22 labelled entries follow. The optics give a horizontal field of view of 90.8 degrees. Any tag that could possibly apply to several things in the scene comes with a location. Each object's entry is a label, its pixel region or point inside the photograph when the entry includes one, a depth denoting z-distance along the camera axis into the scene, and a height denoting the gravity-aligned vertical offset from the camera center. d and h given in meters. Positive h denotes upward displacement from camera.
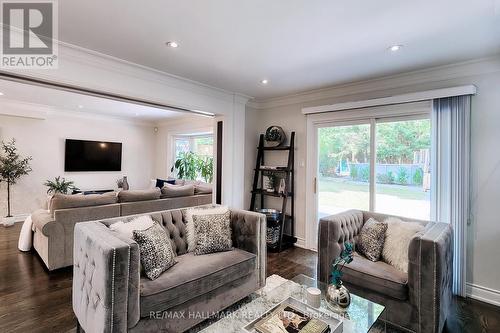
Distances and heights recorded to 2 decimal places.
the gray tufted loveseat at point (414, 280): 1.89 -0.96
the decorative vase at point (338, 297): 1.70 -0.92
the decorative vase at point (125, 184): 6.73 -0.54
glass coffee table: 1.55 -1.01
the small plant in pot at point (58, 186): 5.34 -0.47
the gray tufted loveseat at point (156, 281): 1.54 -0.88
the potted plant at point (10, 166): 4.79 -0.04
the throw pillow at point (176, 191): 4.04 -0.44
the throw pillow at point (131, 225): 1.99 -0.52
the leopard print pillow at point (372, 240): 2.41 -0.75
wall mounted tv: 5.95 +0.23
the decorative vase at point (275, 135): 4.16 +0.51
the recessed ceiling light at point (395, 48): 2.37 +1.15
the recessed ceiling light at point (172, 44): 2.34 +1.16
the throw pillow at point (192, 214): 2.46 -0.52
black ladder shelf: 4.01 -0.46
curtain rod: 2.63 +0.83
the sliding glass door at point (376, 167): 3.06 -0.01
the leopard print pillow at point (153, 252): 1.89 -0.70
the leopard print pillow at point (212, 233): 2.40 -0.68
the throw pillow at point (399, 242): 2.23 -0.72
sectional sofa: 2.97 -0.66
